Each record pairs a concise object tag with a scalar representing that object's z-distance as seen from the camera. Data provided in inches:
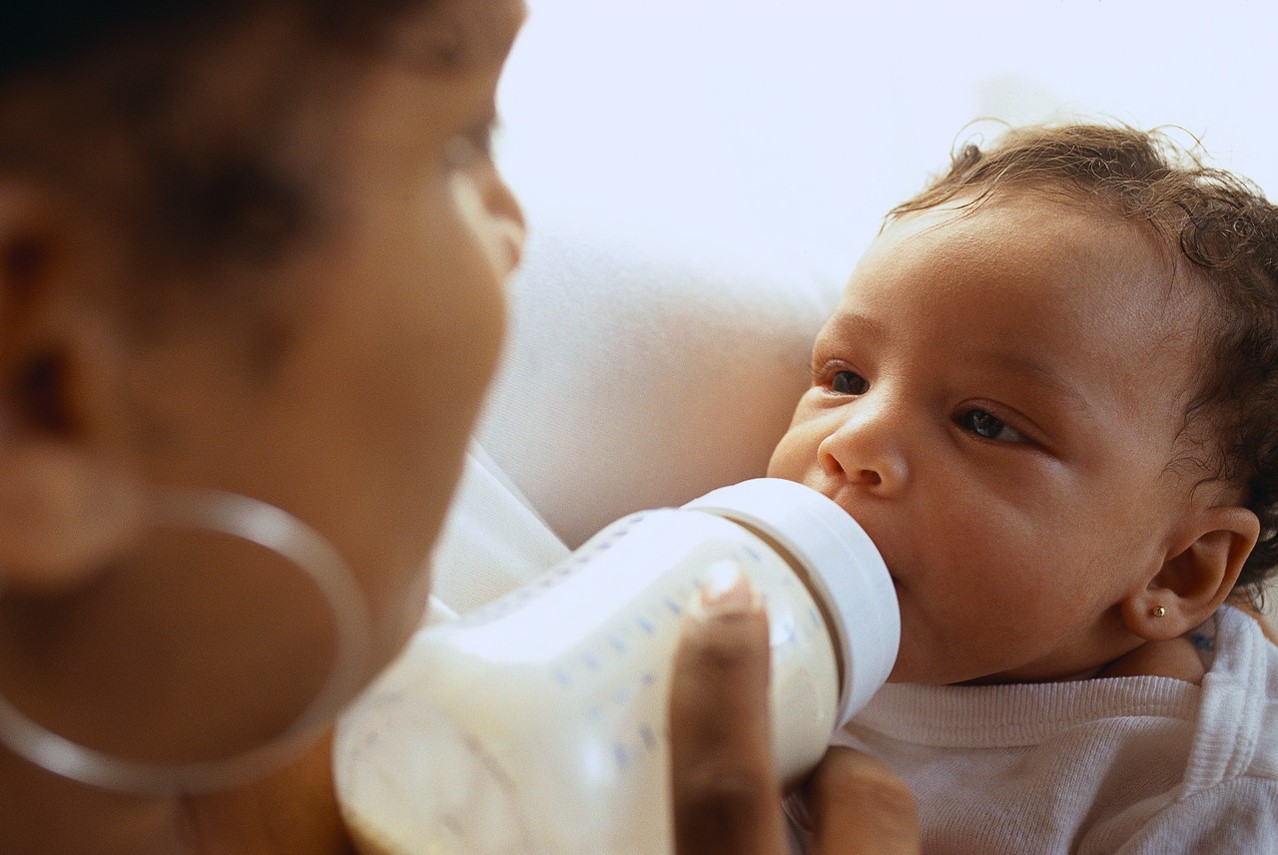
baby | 23.9
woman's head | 14.3
